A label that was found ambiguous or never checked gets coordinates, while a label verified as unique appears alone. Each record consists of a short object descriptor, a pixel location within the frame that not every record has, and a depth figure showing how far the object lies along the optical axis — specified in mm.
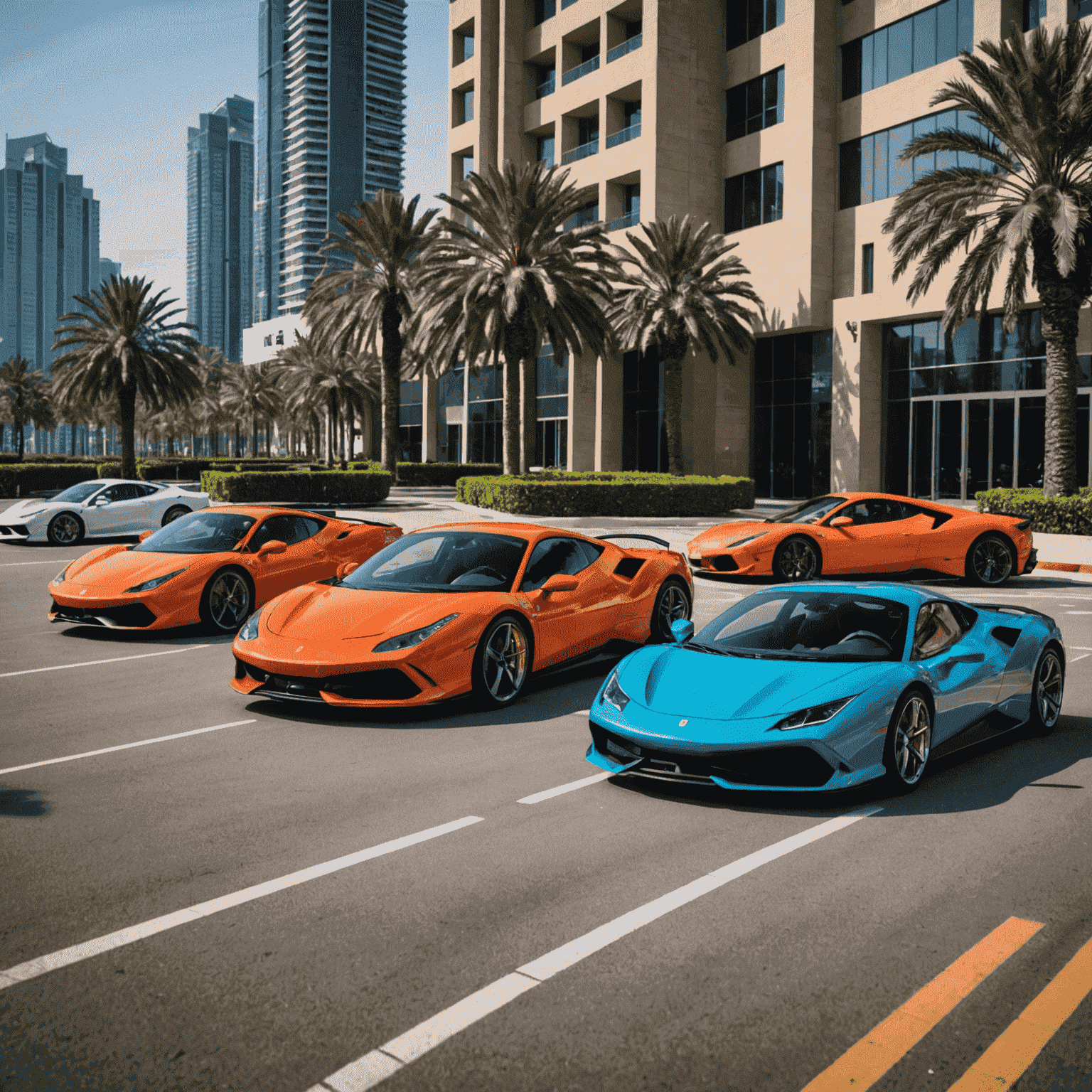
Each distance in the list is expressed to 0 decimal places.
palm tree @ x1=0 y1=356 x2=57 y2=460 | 96812
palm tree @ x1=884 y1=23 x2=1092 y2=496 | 24500
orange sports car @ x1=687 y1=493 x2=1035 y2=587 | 16234
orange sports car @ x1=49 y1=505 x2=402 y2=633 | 11281
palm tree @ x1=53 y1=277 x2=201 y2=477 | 44469
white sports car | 22047
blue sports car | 5652
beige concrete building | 36938
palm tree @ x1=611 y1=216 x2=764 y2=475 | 38781
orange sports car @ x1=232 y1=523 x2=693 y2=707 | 7672
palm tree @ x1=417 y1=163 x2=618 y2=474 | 35438
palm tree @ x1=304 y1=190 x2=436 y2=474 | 43312
